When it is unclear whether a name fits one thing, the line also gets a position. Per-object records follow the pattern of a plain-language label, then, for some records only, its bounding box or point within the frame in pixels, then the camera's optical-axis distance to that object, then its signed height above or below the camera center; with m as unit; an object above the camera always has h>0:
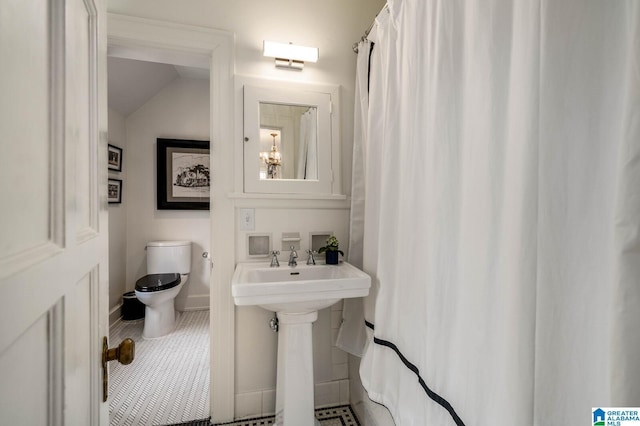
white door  0.28 -0.01
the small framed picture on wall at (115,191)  2.65 +0.14
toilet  2.41 -0.68
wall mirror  1.59 +0.40
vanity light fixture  1.57 +0.87
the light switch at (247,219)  1.59 -0.07
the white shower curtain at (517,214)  0.48 -0.01
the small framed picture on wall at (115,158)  2.59 +0.45
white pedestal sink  1.21 -0.42
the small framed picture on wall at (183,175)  3.00 +0.35
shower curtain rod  1.61 +1.00
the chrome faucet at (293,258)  1.59 -0.29
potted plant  1.61 -0.24
